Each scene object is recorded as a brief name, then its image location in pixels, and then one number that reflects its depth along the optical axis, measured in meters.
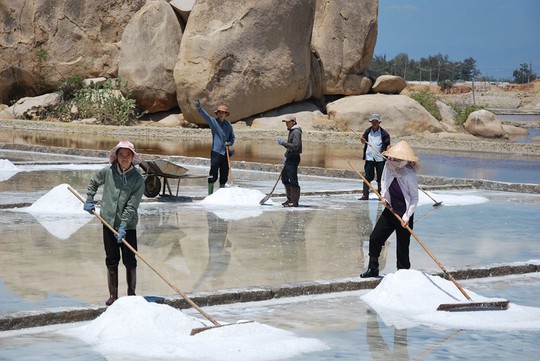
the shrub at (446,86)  93.12
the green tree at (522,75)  131.34
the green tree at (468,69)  138.75
